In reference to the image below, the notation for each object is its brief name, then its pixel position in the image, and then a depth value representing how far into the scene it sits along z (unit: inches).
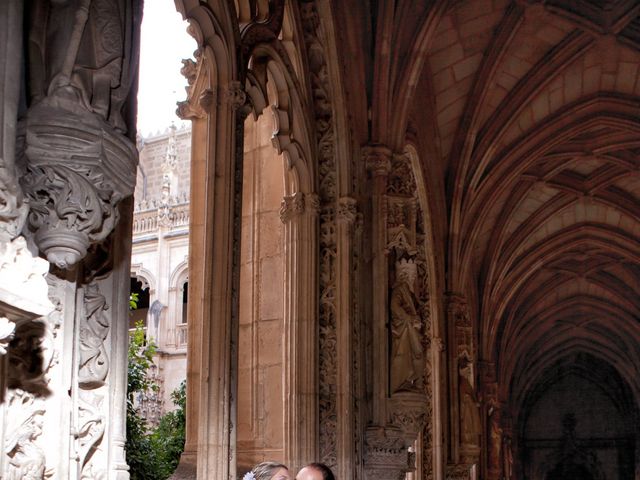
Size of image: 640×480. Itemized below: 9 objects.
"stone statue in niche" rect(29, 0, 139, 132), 177.9
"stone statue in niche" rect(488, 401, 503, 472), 968.3
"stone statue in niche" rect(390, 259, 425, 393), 454.9
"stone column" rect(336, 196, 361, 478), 410.3
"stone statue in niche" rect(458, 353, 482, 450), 714.2
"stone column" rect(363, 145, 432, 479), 442.3
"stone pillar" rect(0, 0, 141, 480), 171.8
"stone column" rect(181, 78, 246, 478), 305.7
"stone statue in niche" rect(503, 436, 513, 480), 1173.2
